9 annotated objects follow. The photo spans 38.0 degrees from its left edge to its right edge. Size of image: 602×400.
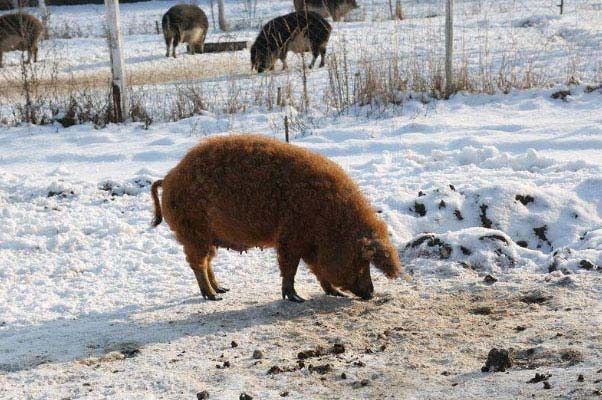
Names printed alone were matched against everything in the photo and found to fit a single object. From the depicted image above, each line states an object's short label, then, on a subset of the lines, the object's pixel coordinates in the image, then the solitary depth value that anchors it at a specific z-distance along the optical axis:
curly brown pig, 5.61
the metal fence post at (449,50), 12.59
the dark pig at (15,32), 21.67
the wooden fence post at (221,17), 29.18
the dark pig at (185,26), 22.62
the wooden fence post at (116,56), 12.52
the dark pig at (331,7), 28.55
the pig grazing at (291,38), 18.75
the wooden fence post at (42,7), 29.40
